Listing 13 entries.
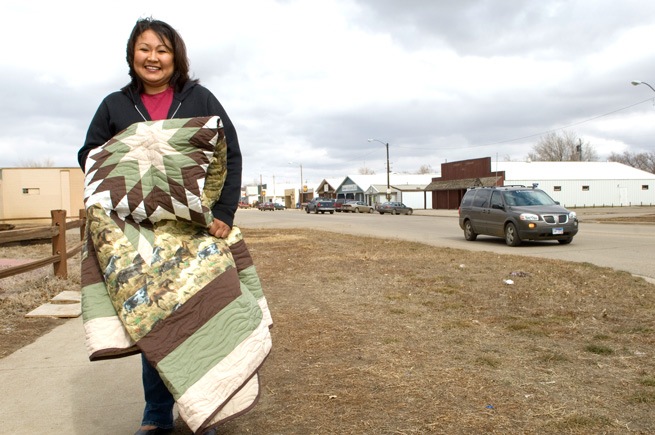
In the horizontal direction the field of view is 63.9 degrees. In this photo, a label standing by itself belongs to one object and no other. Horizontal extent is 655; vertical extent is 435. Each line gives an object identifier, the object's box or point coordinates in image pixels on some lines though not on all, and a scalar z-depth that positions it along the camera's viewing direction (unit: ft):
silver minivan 43.83
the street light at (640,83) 80.80
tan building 91.15
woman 8.70
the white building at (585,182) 179.73
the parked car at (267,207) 262.06
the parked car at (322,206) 168.86
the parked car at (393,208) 154.30
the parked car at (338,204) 184.96
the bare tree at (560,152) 285.02
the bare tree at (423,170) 429.30
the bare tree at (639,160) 296.51
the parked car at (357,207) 179.83
